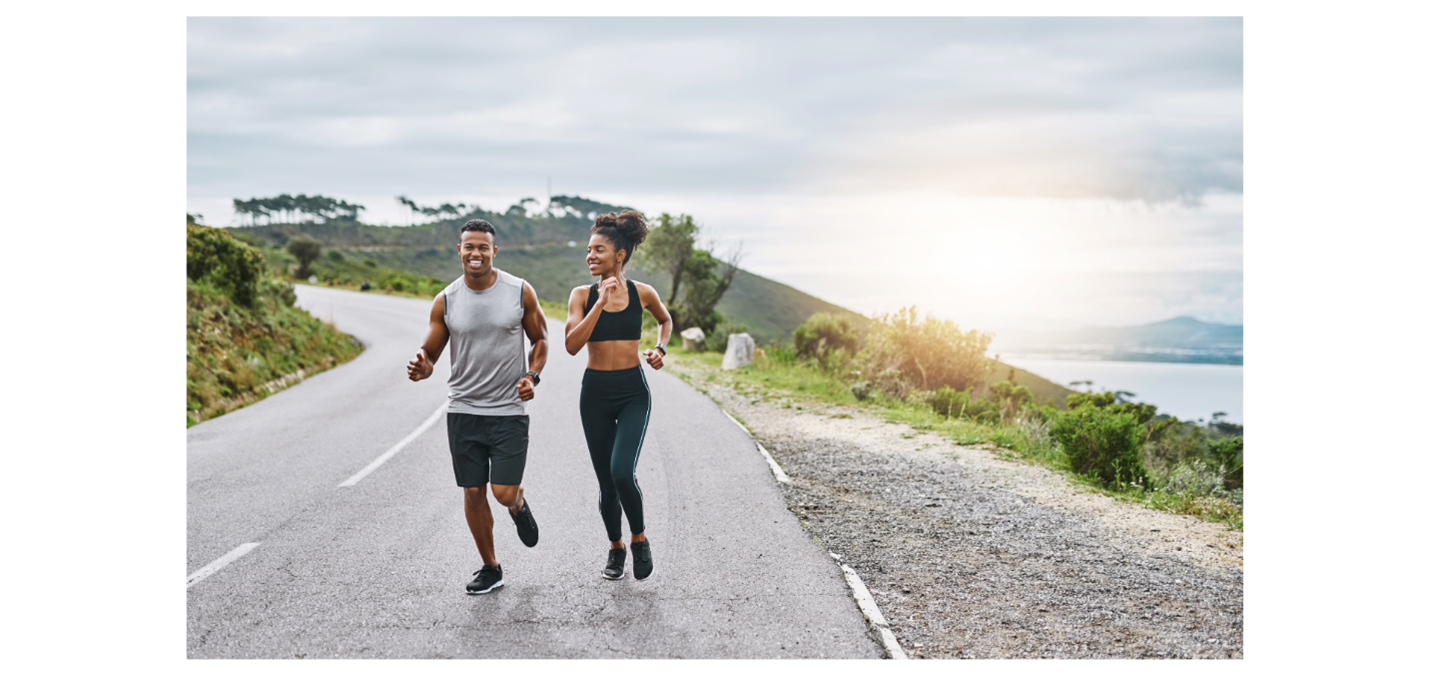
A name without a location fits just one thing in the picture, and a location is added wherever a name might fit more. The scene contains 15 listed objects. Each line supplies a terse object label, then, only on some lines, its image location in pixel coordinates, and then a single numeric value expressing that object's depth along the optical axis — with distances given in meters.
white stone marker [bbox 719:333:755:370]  20.05
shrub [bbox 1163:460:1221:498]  8.62
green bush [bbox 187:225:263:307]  17.73
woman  4.62
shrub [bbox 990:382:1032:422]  18.28
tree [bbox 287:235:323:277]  57.41
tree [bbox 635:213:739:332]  29.59
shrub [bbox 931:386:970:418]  15.24
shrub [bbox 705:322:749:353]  25.66
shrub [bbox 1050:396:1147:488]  8.93
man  4.53
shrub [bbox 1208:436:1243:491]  11.55
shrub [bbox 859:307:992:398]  18.77
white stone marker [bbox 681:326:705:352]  24.97
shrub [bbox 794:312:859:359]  26.61
